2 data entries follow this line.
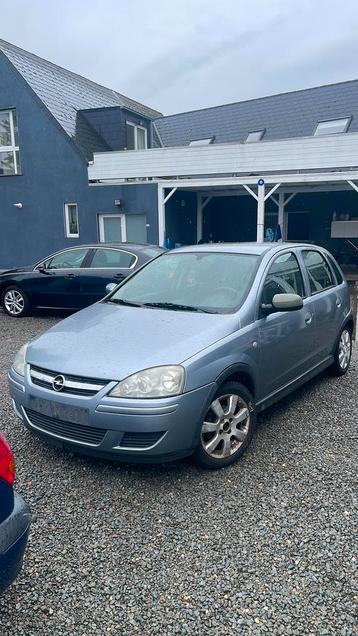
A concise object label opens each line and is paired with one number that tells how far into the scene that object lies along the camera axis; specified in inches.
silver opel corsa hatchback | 116.3
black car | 333.7
